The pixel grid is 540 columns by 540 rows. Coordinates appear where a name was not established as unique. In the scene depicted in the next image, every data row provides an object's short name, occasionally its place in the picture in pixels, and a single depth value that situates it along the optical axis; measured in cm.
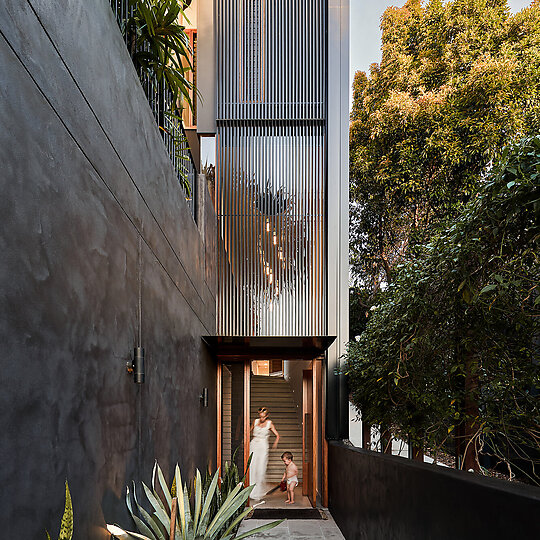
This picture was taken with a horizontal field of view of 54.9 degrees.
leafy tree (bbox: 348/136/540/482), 287
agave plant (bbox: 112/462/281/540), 235
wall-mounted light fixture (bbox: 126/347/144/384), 250
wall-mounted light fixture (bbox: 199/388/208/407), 551
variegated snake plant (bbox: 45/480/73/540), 144
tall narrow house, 777
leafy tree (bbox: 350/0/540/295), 1034
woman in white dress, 750
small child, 740
